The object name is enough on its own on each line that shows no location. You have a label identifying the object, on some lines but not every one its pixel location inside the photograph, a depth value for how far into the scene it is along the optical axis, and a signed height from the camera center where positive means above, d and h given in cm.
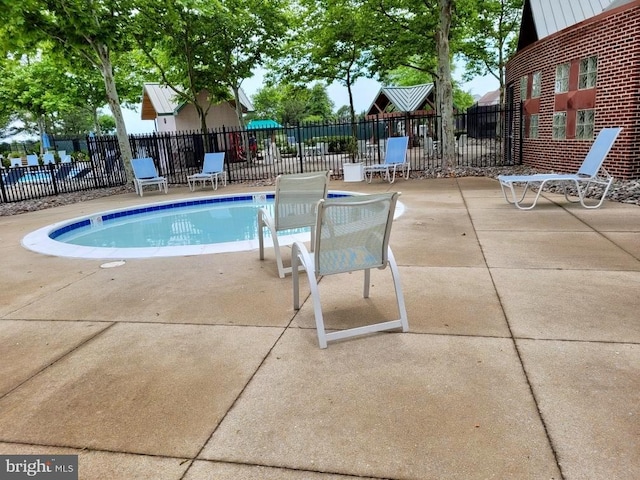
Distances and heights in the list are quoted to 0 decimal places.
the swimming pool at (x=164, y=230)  561 -134
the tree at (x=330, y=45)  1596 +394
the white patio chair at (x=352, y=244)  284 -68
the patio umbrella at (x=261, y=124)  2633 +140
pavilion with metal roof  2975 +257
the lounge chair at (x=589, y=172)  691 -79
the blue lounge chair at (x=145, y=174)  1221 -49
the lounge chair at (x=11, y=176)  1284 -25
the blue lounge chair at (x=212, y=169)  1263 -50
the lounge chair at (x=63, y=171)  1478 -27
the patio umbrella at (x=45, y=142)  2913 +145
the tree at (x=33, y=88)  2405 +427
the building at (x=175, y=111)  2302 +221
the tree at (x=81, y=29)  1069 +335
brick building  866 +87
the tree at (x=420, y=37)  1198 +328
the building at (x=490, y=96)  5170 +393
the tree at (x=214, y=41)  1405 +392
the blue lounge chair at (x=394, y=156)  1168 -52
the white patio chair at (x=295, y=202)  436 -57
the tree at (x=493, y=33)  1909 +439
